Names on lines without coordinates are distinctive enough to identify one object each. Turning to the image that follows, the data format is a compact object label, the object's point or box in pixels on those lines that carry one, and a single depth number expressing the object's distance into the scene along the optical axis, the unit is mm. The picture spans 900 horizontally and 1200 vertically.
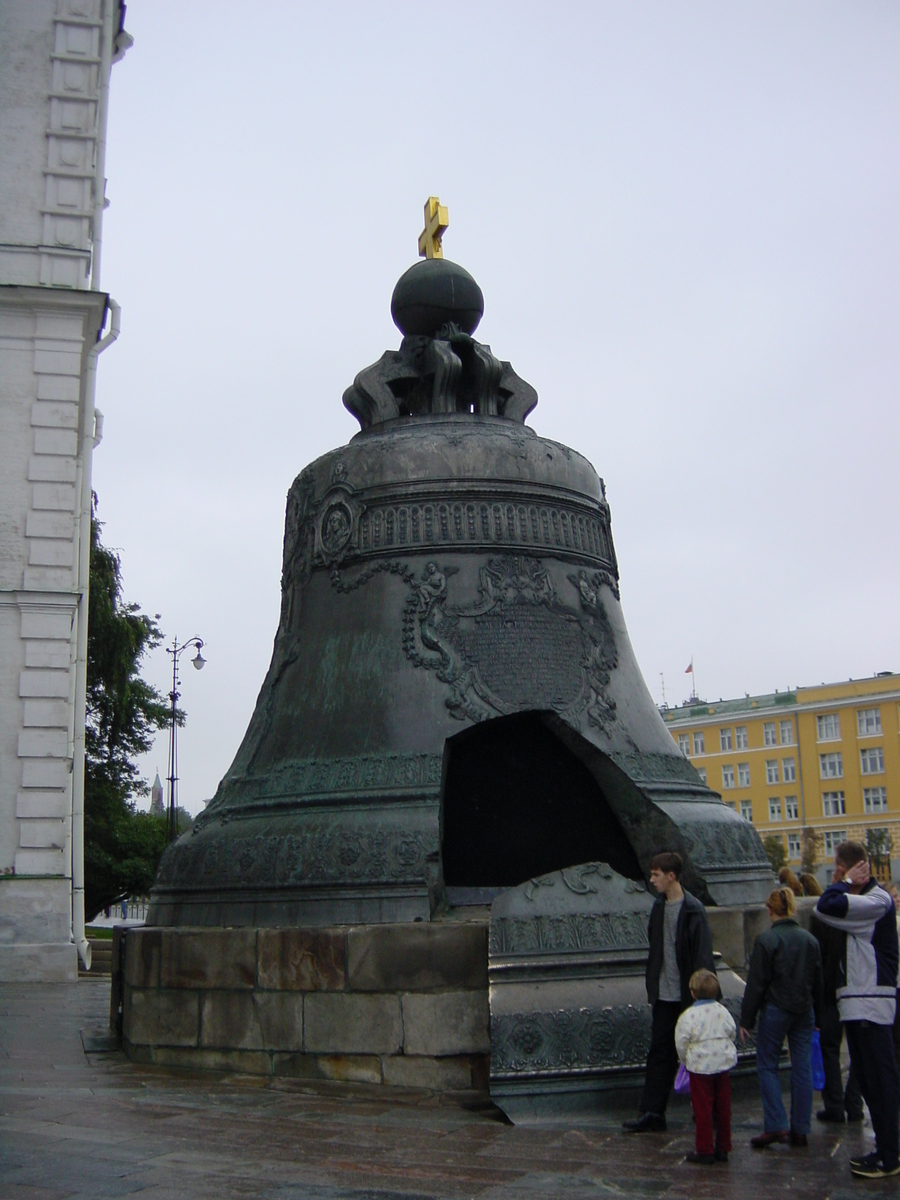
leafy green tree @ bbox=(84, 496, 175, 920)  23516
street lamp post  21578
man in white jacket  4492
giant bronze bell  5977
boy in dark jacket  4723
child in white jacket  4340
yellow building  55062
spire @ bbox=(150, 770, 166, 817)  53984
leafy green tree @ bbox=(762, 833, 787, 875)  49219
